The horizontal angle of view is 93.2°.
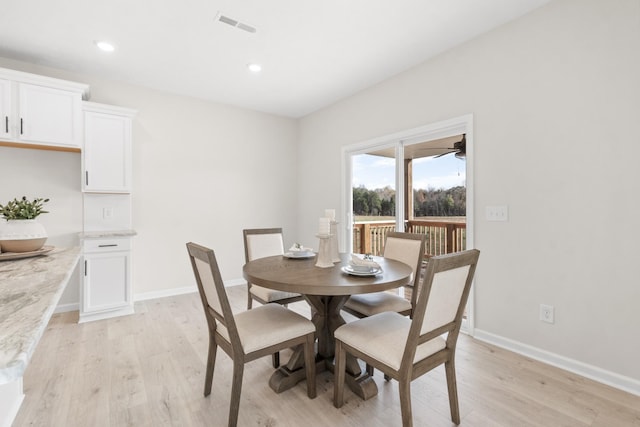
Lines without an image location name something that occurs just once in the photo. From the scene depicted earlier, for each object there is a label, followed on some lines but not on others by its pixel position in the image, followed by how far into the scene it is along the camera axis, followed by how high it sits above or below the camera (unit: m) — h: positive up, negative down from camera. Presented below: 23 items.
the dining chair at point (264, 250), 2.46 -0.38
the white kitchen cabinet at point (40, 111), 2.76 +0.97
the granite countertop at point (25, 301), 0.59 -0.27
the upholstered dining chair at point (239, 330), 1.54 -0.66
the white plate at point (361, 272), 1.77 -0.36
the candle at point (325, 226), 2.01 -0.10
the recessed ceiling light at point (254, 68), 3.18 +1.53
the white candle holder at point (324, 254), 2.05 -0.29
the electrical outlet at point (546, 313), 2.24 -0.76
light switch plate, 2.47 -0.02
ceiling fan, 2.85 +0.61
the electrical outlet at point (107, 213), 3.48 -0.02
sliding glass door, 2.92 +0.26
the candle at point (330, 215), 2.16 -0.03
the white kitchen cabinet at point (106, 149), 3.18 +0.68
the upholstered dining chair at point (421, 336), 1.34 -0.65
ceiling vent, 2.38 +1.53
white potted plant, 1.50 -0.09
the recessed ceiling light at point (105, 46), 2.74 +1.53
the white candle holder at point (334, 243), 2.15 -0.23
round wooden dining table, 1.58 -0.40
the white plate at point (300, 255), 2.35 -0.34
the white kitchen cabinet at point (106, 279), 3.08 -0.71
